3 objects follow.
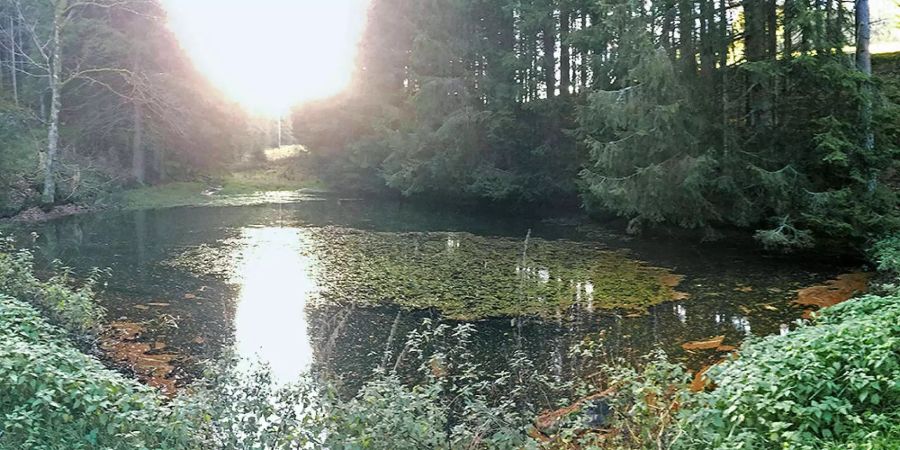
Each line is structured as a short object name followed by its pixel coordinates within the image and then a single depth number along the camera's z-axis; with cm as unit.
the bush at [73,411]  316
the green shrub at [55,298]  621
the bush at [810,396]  315
